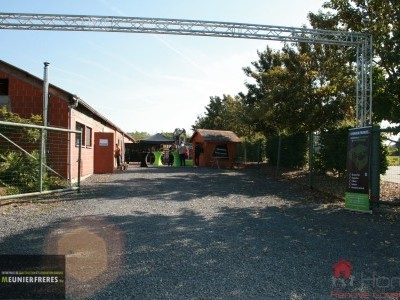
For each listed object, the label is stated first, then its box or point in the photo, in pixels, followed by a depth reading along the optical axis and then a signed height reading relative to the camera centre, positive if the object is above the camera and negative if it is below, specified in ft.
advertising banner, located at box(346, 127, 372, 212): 29.27 -1.63
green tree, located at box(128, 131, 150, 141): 367.25 +16.28
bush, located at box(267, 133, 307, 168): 63.57 +0.04
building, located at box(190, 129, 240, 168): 91.15 -0.10
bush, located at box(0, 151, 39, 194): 32.73 -2.33
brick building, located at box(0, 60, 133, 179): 45.01 +6.03
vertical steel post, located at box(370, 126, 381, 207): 29.34 -1.24
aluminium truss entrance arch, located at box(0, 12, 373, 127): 39.99 +13.85
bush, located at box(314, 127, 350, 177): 44.52 -0.05
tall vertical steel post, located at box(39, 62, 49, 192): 43.98 +6.94
